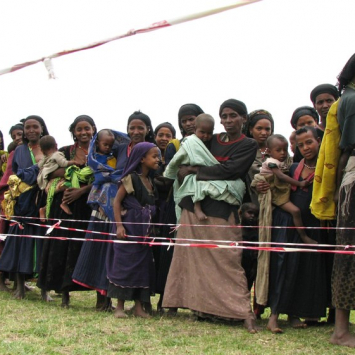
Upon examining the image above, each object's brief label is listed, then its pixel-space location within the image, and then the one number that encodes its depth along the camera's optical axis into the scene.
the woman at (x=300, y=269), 5.46
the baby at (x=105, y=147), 6.67
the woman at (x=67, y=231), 6.84
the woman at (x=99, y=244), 6.48
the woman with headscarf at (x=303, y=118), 6.30
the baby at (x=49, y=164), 7.08
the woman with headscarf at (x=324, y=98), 6.22
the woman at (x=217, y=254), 5.61
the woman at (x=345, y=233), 4.72
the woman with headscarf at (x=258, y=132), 6.15
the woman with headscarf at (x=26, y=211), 7.55
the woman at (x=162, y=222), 6.39
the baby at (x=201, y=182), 5.82
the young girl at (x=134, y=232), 6.07
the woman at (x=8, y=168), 8.42
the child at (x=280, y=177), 5.55
